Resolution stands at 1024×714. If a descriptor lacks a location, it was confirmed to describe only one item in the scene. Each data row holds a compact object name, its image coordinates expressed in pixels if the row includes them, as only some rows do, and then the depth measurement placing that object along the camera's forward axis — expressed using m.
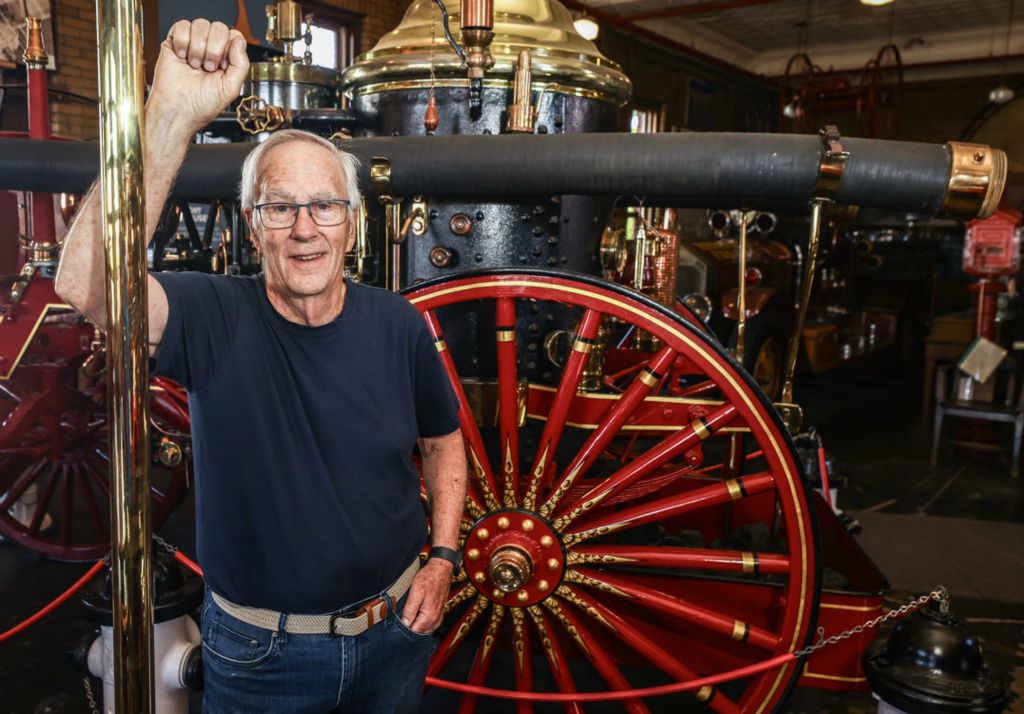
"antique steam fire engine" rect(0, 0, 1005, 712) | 2.02
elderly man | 1.33
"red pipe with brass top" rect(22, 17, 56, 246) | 3.11
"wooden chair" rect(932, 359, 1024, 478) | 5.45
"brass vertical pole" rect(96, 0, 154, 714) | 0.63
